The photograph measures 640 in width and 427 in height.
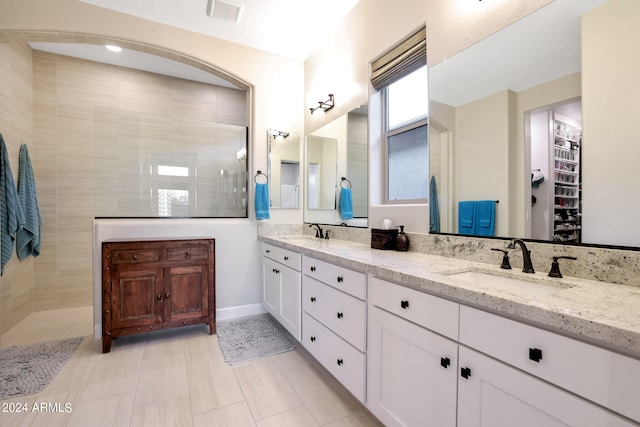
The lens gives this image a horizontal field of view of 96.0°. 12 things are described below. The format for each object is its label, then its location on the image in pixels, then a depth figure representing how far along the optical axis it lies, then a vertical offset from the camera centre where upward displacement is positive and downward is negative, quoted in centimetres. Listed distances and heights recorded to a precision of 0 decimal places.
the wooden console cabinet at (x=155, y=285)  229 -61
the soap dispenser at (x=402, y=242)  192 -20
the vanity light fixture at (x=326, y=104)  284 +110
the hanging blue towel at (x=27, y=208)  278 +5
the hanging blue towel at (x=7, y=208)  249 +4
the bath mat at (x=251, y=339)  227 -112
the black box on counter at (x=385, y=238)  200 -18
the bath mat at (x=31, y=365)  183 -111
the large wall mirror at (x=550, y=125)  106 +39
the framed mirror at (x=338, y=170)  248 +42
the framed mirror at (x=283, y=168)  321 +50
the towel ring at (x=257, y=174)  313 +41
